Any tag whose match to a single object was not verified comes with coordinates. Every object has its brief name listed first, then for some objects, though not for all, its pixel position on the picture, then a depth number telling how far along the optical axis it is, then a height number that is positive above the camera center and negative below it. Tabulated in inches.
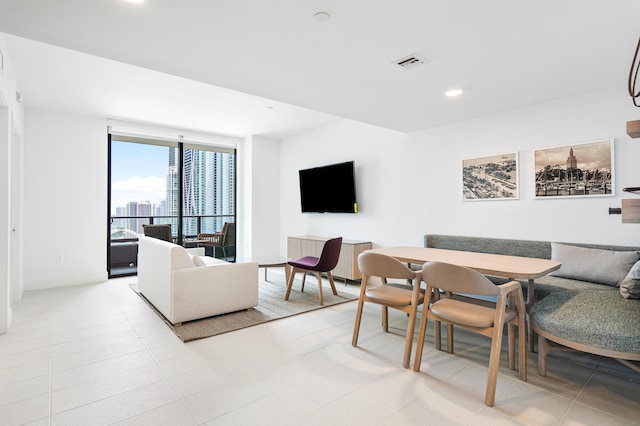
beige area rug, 126.6 -43.2
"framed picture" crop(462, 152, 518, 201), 151.9 +18.8
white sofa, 130.3 -28.7
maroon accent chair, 162.6 -24.2
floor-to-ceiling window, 234.5 +21.7
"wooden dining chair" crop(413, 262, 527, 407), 82.2 -26.9
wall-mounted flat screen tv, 218.8 +20.2
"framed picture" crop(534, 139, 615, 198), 127.1 +18.7
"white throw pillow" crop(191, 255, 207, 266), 142.3 -19.2
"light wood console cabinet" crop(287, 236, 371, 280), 199.0 -23.4
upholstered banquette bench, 77.1 -25.1
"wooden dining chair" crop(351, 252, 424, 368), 99.7 -25.8
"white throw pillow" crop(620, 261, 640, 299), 94.8 -20.7
